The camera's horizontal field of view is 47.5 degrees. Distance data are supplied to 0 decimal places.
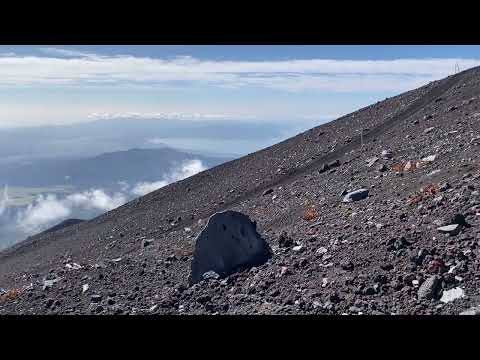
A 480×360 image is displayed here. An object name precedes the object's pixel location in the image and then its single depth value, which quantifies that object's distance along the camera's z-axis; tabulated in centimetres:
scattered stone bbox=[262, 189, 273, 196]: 1908
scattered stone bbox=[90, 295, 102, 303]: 1102
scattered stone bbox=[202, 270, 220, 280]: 1053
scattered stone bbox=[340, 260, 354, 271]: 925
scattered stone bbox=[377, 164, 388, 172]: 1564
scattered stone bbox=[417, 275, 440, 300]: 739
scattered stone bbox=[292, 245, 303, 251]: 1101
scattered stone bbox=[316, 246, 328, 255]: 1041
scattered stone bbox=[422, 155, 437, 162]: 1452
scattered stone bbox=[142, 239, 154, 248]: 1613
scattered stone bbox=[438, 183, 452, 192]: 1130
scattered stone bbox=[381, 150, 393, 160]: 1702
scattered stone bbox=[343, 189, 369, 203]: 1359
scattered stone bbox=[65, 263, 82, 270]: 1464
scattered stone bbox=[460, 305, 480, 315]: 638
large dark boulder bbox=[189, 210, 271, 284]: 1075
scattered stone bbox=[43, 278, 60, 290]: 1289
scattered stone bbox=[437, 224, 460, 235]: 901
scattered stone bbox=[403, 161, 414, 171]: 1457
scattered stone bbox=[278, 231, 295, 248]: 1144
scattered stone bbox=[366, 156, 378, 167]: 1692
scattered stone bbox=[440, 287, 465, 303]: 712
